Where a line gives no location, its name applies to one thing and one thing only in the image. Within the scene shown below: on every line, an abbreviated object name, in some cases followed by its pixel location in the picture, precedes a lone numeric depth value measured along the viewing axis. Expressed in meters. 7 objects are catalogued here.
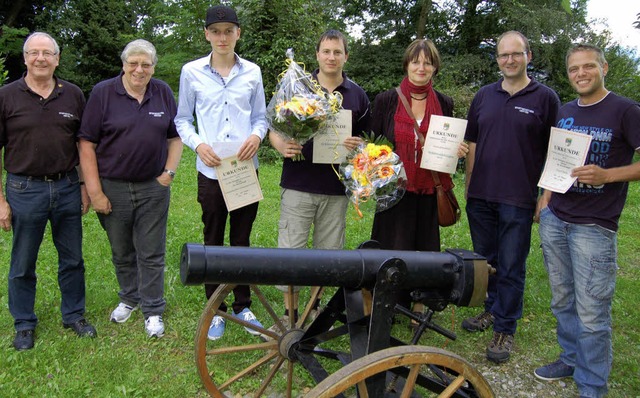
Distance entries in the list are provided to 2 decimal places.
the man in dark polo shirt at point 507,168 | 3.73
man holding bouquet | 3.78
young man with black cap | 3.80
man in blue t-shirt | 3.15
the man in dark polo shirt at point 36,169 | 3.63
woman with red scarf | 3.80
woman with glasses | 3.83
